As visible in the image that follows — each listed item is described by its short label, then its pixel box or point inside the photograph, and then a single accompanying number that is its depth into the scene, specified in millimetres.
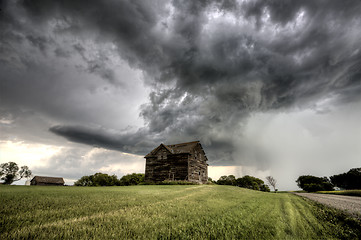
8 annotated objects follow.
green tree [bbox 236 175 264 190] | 69062
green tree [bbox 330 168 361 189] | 59044
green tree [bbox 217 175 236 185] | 70125
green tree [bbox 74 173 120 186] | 49897
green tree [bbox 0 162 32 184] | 54688
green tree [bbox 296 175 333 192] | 50641
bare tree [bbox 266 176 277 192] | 49428
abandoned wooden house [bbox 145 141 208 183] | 32094
